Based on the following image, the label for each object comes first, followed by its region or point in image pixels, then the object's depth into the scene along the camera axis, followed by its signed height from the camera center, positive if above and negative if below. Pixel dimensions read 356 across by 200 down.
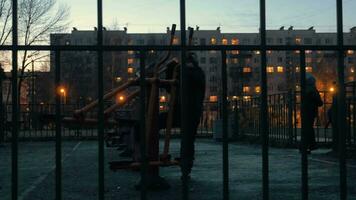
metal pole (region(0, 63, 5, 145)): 16.06 -0.90
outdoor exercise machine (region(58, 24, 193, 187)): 5.79 -0.13
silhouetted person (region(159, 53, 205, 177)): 6.72 +0.08
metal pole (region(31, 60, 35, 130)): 22.03 -0.27
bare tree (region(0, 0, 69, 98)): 24.80 +4.49
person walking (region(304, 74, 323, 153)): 11.60 +0.06
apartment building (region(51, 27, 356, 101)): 85.17 +7.54
